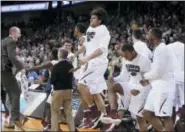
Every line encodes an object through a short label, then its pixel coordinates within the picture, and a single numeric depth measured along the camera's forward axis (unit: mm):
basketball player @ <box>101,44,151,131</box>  5855
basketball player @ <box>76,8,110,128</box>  6281
